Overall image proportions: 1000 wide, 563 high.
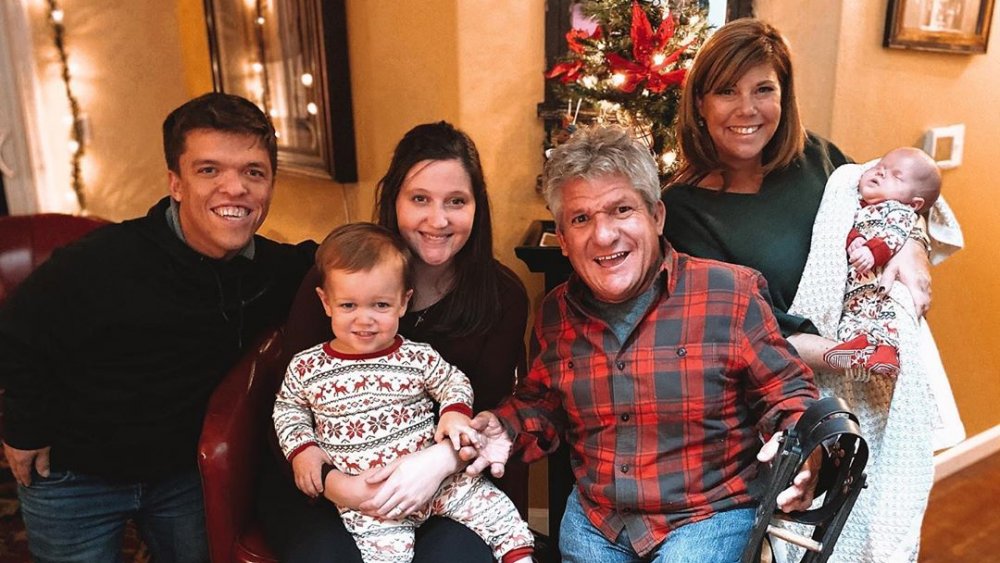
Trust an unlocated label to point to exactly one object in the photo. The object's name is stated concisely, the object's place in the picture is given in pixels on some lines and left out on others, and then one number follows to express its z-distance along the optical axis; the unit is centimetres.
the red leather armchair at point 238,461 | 155
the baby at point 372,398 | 147
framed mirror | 251
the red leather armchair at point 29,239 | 227
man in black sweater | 157
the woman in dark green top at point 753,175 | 155
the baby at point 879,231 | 152
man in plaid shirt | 140
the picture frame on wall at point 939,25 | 222
